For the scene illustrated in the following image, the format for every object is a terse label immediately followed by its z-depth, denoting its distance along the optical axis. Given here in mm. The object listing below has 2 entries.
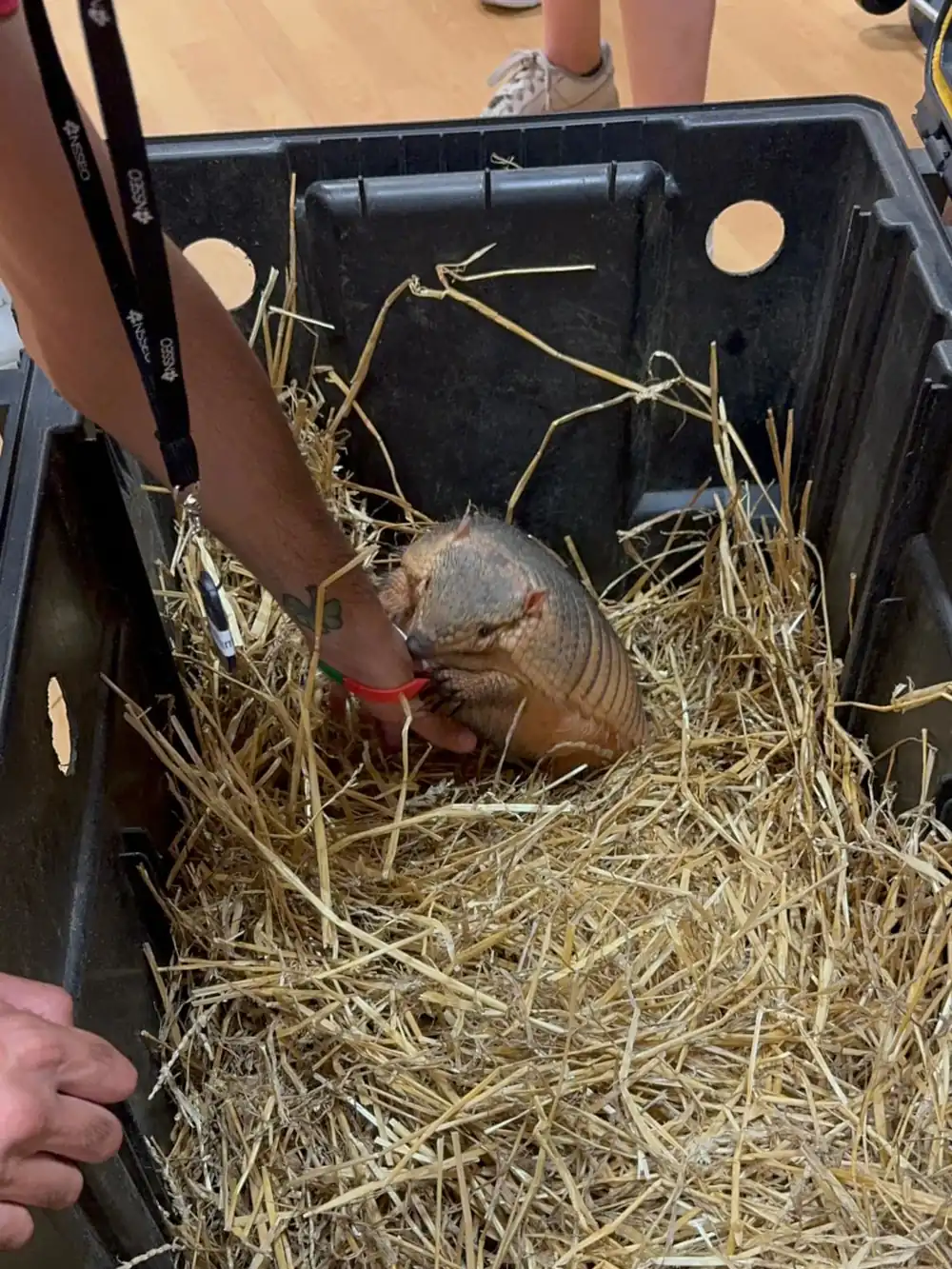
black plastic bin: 990
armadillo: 1231
